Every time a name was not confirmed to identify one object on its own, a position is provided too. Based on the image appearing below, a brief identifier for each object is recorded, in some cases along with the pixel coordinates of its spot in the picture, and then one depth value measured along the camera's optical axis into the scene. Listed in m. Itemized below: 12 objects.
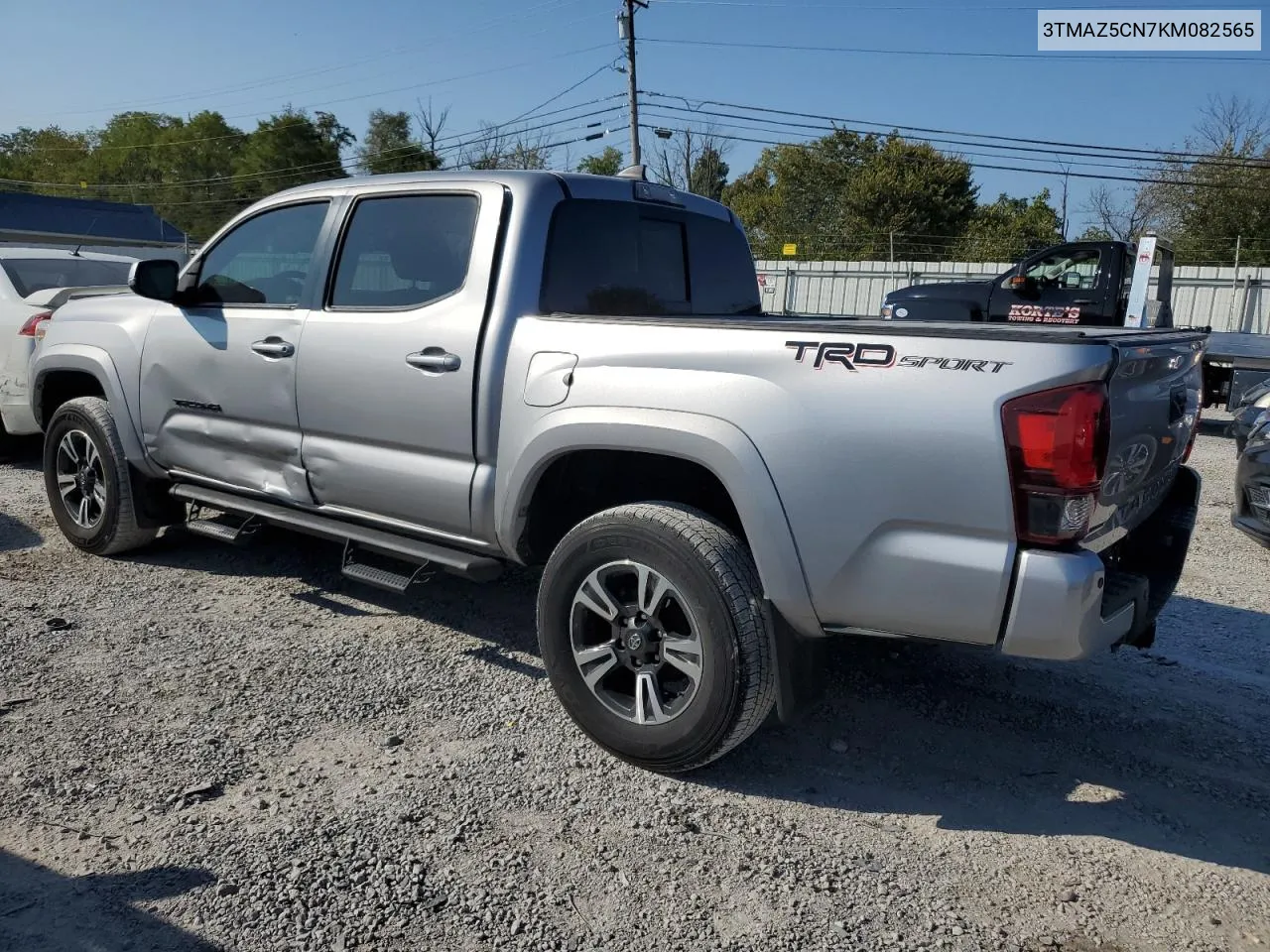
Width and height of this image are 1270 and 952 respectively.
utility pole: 33.59
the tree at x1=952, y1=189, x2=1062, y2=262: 33.88
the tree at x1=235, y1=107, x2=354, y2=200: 59.09
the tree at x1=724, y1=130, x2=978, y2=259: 41.00
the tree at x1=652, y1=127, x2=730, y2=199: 47.62
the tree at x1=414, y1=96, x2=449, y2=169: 57.51
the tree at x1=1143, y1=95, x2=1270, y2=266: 33.00
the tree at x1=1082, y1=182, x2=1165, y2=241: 35.88
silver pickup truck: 2.65
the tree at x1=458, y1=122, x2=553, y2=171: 48.64
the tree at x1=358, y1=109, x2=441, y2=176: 61.38
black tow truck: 11.14
